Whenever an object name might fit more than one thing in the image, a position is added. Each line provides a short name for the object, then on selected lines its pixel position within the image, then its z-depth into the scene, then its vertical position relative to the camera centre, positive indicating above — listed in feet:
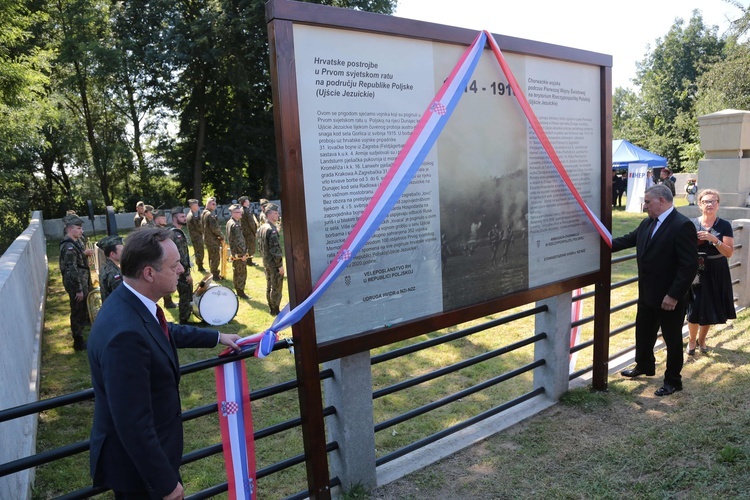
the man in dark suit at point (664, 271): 15.72 -3.21
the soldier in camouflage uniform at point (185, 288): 30.12 -5.44
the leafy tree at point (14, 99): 43.21 +9.11
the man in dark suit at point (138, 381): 6.64 -2.42
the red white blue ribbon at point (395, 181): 9.32 +0.00
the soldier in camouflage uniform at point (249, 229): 47.60 -3.54
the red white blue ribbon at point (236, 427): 9.57 -4.34
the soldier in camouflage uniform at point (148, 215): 37.59 -1.40
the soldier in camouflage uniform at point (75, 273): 25.96 -3.64
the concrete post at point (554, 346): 15.85 -5.28
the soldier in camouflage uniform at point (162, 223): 31.99 -1.69
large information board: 9.49 +0.13
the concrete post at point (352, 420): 11.04 -5.04
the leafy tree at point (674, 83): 143.02 +25.52
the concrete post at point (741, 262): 24.91 -4.79
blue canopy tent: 79.33 +1.68
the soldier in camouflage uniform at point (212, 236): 40.06 -3.43
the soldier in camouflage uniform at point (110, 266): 20.20 -2.90
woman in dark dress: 19.45 -4.33
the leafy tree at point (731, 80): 87.56 +14.24
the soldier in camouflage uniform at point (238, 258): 36.01 -4.63
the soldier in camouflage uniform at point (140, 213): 42.55 -1.44
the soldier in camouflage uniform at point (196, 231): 44.98 -3.26
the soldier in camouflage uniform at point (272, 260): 31.62 -4.27
